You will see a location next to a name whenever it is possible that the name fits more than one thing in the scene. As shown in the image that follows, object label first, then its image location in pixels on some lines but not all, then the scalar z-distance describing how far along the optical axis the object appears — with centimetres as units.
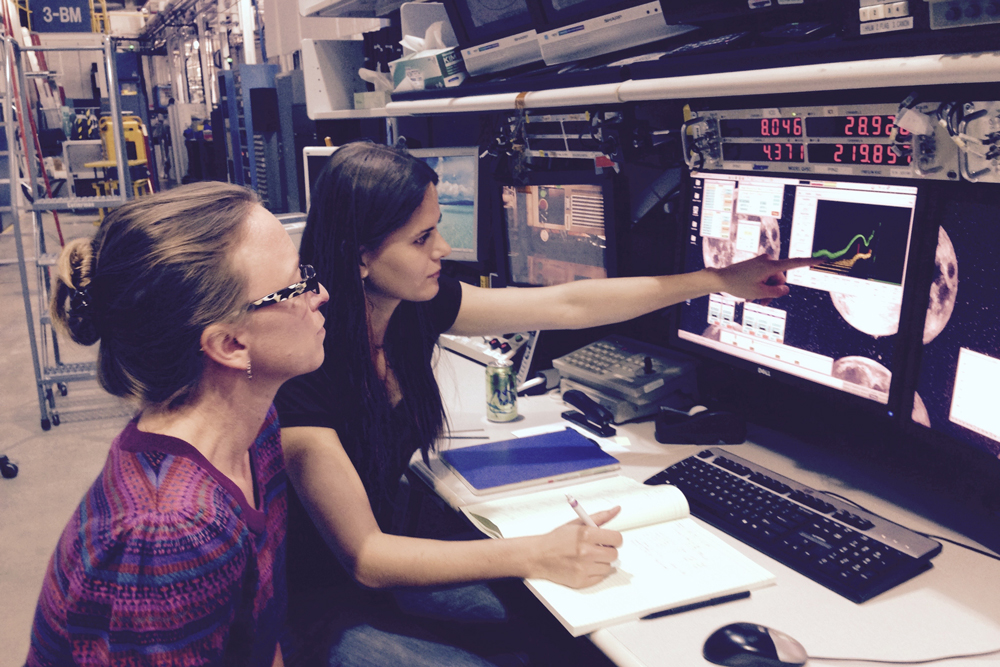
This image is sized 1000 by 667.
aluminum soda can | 165
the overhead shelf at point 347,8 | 249
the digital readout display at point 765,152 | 135
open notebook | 94
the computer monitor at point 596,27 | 149
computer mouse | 82
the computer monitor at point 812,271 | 118
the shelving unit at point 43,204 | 338
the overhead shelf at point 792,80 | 88
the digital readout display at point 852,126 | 120
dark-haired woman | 107
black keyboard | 99
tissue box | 208
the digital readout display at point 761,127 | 134
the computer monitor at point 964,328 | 101
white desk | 86
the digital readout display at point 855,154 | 121
